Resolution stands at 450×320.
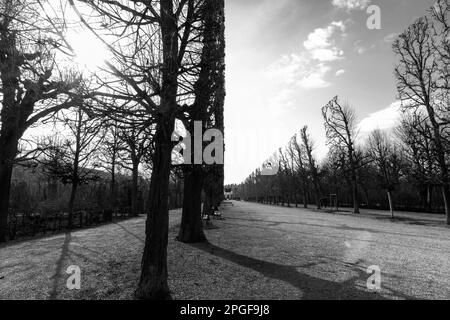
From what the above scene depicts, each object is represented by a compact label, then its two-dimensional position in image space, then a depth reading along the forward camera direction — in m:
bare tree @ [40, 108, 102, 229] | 14.60
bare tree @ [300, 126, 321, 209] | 35.28
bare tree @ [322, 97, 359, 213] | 26.50
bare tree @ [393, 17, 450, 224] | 15.77
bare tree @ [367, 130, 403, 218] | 36.22
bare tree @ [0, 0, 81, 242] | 4.09
